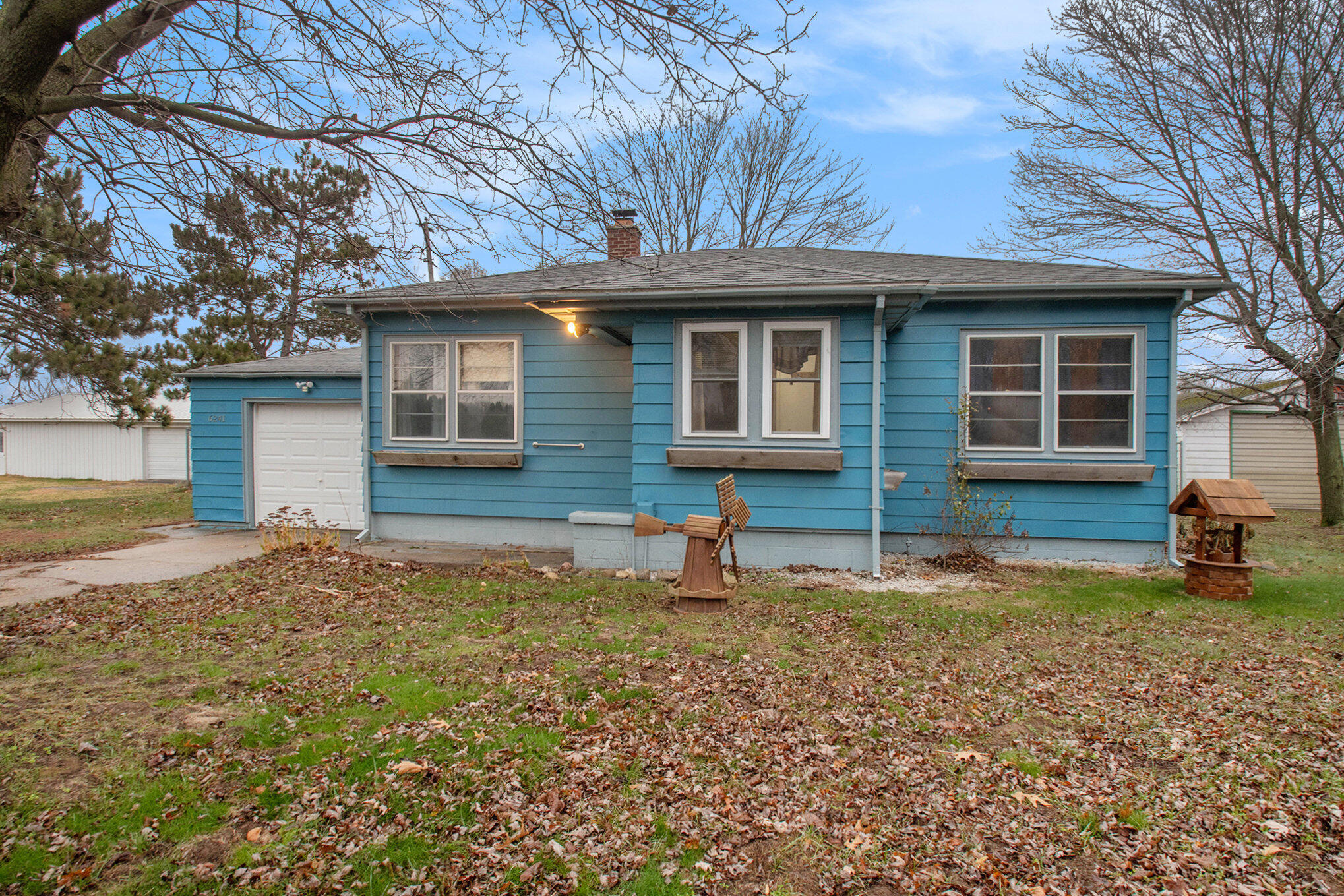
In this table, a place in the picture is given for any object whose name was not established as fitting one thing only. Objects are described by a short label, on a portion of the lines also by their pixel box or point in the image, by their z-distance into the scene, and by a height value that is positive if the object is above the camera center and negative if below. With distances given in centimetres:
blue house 725 +34
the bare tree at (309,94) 407 +207
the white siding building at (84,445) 2400 -65
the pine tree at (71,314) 570 +135
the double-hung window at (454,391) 905 +51
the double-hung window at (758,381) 728 +54
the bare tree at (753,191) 1922 +683
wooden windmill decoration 568 -99
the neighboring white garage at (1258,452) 1555 -36
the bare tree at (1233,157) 1020 +463
